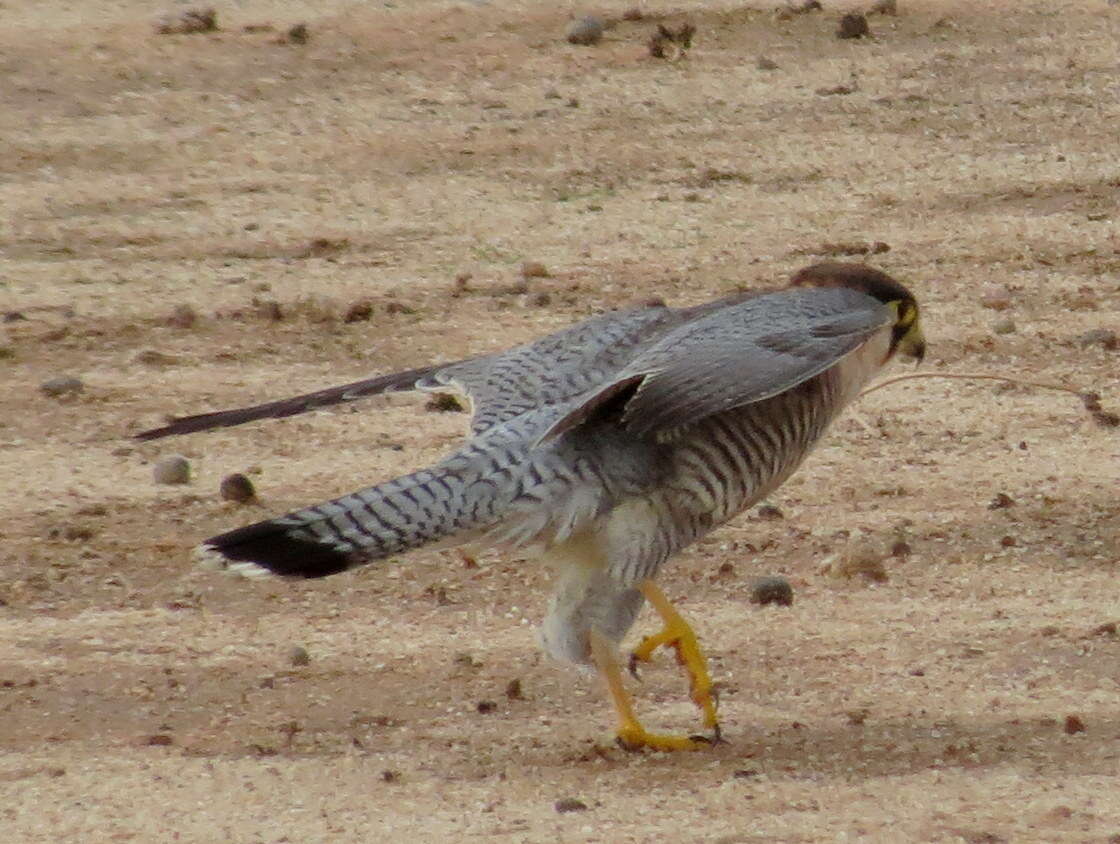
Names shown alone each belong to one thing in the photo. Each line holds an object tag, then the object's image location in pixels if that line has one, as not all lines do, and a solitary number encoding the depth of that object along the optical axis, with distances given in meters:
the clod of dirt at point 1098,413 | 14.58
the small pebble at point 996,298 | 16.86
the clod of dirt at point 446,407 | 15.20
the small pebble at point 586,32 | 22.59
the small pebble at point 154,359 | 16.27
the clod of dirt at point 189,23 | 23.37
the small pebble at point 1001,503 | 13.22
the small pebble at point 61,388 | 15.63
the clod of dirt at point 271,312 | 16.97
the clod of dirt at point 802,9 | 22.87
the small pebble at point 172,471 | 13.93
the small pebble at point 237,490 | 13.50
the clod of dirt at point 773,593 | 12.01
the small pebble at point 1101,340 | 16.00
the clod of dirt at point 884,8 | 22.86
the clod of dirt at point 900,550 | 12.59
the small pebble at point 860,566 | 12.30
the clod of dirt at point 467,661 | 11.26
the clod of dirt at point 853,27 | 22.33
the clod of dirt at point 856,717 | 10.45
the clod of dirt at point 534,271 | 17.69
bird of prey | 9.83
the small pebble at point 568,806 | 9.58
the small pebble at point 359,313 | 16.91
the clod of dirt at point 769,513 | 13.24
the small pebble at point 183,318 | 17.02
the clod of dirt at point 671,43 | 22.28
